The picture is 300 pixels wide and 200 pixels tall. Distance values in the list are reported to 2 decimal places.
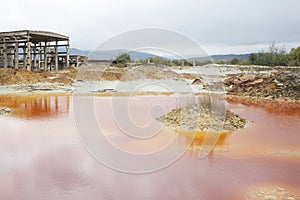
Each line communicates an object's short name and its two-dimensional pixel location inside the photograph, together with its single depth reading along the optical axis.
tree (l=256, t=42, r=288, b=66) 35.38
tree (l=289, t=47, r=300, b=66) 33.64
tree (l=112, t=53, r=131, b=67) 32.41
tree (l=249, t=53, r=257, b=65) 37.82
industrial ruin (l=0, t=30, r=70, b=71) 21.25
